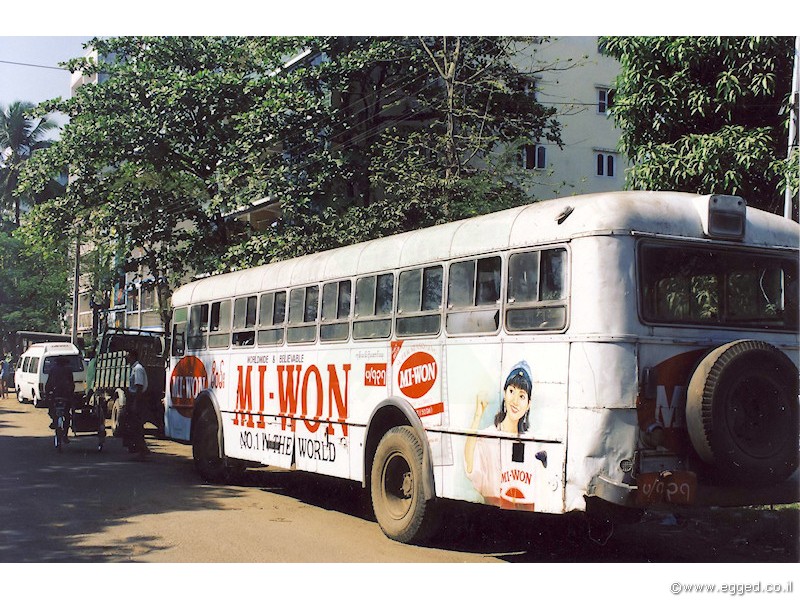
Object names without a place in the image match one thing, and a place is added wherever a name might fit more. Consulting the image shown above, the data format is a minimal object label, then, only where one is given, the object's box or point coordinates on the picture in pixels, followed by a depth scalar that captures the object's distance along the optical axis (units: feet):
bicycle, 60.29
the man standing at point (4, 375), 132.77
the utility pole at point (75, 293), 137.18
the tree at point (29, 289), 141.18
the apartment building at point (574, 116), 61.82
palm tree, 93.91
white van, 106.73
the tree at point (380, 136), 58.70
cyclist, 60.90
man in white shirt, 55.98
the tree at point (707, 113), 43.11
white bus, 23.68
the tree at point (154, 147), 84.28
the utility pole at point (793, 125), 41.39
